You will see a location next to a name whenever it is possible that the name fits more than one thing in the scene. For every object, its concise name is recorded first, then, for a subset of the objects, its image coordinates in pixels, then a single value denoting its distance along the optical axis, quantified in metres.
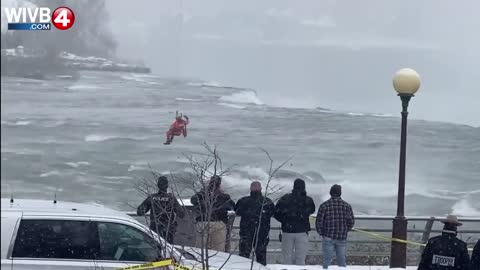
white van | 14.94
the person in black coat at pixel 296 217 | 21.67
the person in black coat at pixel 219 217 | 19.97
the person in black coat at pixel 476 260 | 16.41
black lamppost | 23.05
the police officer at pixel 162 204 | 18.45
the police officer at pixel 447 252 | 16.11
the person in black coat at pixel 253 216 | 21.27
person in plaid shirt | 21.52
